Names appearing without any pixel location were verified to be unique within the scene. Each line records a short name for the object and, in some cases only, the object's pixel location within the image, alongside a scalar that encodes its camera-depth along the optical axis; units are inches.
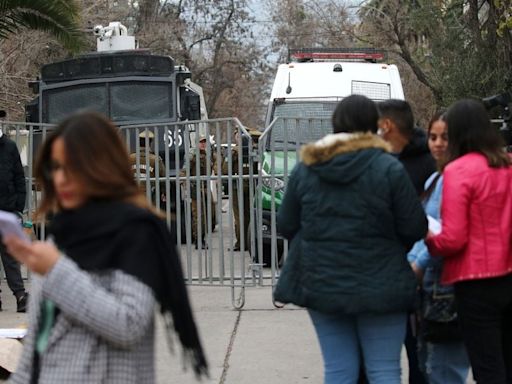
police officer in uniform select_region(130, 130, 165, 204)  628.6
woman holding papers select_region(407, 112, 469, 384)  316.6
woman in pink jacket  303.3
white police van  901.1
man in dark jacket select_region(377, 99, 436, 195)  345.7
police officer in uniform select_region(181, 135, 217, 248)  616.4
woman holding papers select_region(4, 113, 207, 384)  191.7
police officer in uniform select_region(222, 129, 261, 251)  607.2
